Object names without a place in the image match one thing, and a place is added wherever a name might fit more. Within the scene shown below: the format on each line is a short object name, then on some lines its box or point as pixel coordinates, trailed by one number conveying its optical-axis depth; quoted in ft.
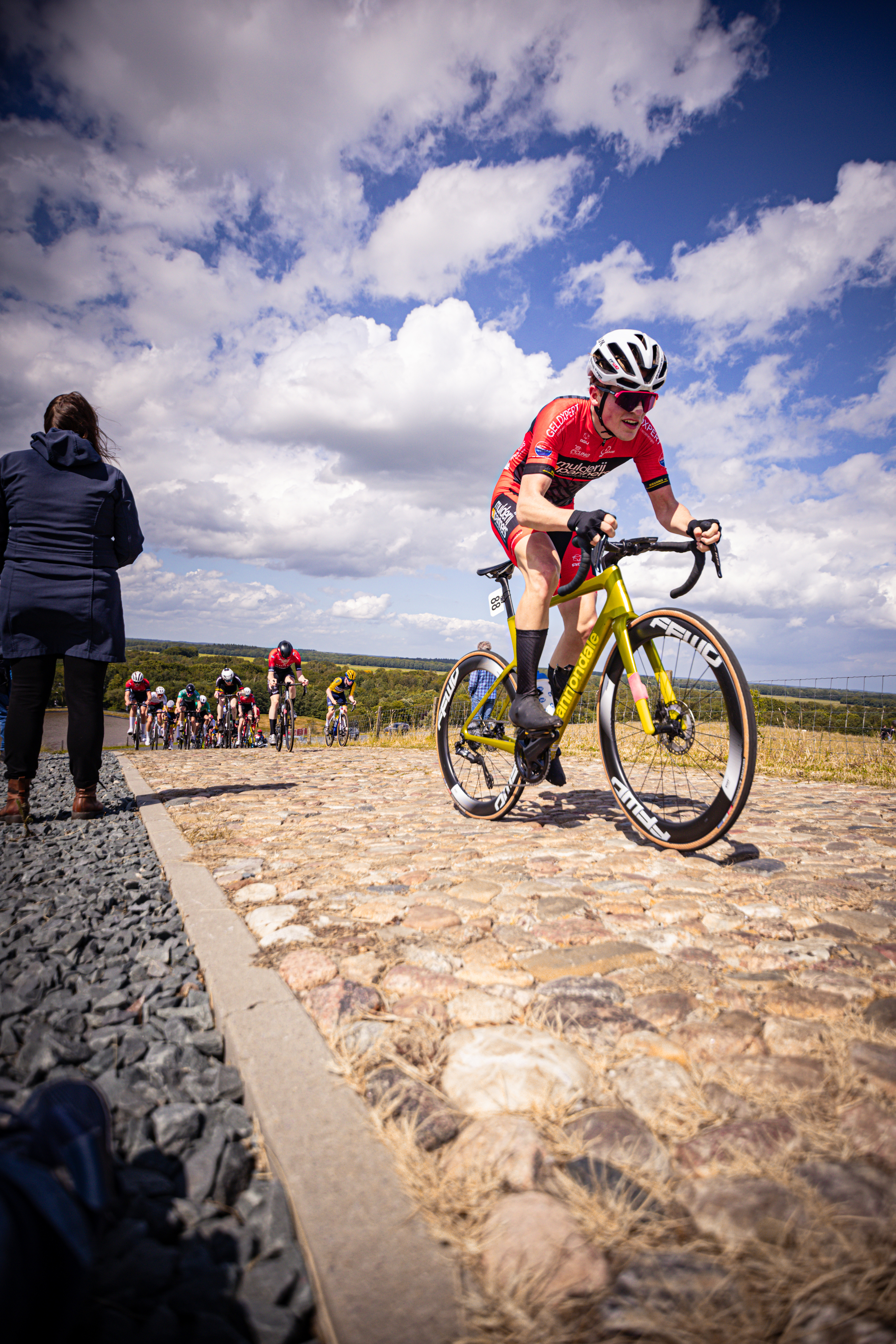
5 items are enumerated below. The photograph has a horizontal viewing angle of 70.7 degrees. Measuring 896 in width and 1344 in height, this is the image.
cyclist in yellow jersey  71.92
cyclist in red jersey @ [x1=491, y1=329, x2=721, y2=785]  11.53
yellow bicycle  9.86
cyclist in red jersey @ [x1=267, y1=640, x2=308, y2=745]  51.96
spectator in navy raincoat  13.85
